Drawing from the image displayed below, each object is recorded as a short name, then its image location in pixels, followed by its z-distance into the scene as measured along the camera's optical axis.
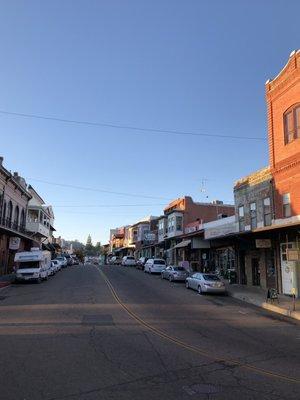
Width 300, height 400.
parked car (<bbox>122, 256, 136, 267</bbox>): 72.56
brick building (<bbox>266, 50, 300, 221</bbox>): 27.62
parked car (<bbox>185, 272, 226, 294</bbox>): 28.59
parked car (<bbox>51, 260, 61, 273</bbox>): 49.57
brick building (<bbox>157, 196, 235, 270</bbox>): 60.88
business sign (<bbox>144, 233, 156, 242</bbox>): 77.88
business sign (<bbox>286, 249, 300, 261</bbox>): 22.17
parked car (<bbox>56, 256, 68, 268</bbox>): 64.03
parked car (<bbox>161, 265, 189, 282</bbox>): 38.94
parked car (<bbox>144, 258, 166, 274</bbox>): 49.34
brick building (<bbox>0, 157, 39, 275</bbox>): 43.16
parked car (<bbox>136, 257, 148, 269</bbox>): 59.29
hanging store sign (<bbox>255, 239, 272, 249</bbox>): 28.89
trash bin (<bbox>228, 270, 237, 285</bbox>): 35.83
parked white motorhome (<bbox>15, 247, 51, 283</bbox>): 35.28
